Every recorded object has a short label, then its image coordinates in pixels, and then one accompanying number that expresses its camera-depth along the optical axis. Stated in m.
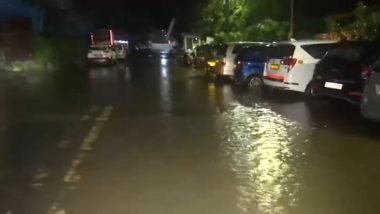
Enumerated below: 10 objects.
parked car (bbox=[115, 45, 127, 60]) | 54.19
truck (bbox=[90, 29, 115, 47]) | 50.00
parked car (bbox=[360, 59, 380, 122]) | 10.90
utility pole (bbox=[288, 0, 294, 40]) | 31.16
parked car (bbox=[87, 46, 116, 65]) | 44.59
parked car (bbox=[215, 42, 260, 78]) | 24.00
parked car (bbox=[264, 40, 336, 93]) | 17.28
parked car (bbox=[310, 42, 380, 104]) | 13.80
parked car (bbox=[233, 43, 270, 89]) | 21.17
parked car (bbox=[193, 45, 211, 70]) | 30.71
